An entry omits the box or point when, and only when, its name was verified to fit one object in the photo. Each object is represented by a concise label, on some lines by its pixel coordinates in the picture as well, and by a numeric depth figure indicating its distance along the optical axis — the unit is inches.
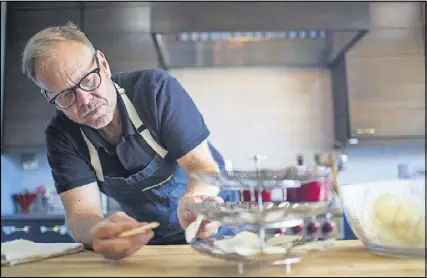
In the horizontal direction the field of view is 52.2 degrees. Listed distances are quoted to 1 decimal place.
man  28.0
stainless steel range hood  64.7
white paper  18.6
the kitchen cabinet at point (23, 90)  70.6
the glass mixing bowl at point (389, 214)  18.9
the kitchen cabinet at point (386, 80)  70.9
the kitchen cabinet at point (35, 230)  62.4
